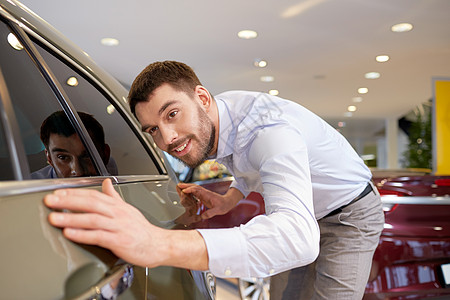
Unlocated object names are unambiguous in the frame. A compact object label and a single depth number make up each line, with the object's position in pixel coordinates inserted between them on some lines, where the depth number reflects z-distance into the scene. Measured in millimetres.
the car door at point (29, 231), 516
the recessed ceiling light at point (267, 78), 9125
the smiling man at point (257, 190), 706
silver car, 547
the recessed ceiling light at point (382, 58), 7695
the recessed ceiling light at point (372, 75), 9038
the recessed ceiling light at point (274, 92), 10891
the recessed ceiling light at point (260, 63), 7744
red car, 2111
